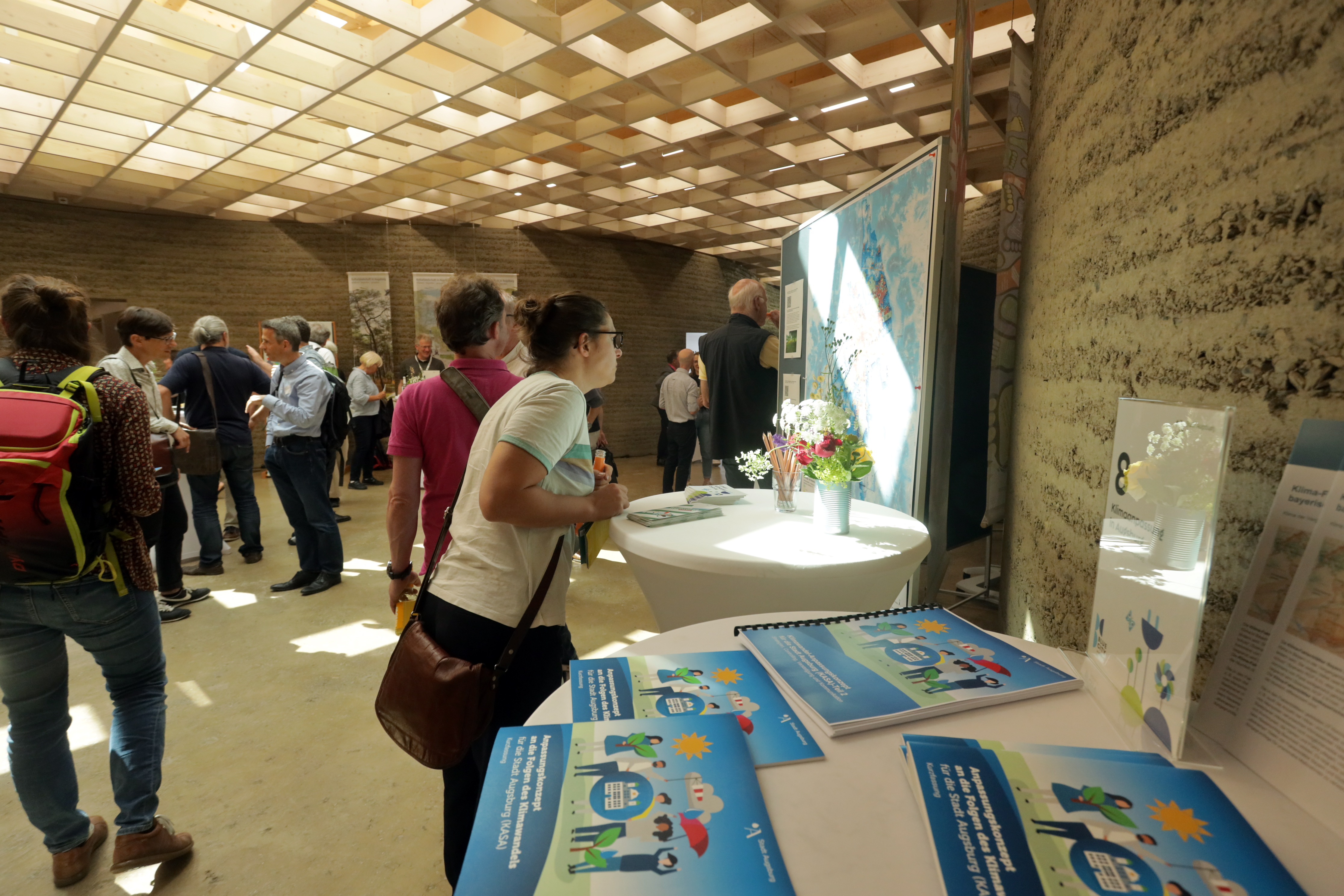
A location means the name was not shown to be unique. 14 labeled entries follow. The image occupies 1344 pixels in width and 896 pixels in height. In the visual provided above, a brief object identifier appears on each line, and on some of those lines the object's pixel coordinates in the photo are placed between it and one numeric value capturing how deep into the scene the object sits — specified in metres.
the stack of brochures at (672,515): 1.90
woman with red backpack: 1.50
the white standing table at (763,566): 1.53
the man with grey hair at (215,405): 4.17
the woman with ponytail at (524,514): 1.34
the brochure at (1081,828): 0.47
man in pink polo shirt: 1.95
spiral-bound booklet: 0.73
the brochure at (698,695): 0.68
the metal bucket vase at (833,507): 1.78
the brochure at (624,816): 0.49
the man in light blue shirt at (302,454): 3.88
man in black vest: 4.11
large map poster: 2.37
